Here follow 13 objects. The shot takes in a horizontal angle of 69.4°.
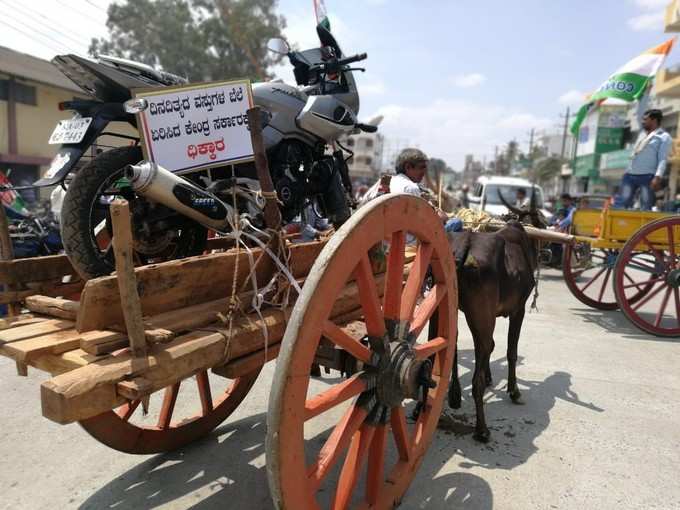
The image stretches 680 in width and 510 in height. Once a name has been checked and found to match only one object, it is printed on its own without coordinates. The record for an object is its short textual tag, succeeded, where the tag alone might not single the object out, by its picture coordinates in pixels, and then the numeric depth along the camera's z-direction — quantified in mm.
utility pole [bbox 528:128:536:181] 46125
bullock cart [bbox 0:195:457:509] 1433
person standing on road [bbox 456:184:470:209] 18156
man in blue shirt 6016
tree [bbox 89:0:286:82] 27297
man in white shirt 3628
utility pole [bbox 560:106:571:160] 46859
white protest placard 2180
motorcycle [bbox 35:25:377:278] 2268
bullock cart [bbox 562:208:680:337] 5203
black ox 3135
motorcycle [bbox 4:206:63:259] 5773
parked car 13281
